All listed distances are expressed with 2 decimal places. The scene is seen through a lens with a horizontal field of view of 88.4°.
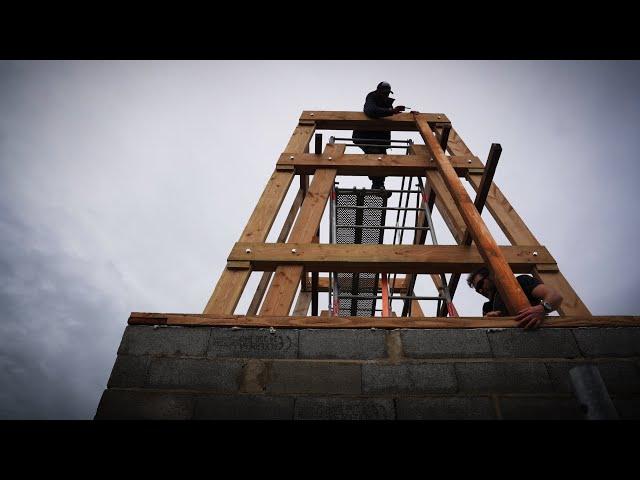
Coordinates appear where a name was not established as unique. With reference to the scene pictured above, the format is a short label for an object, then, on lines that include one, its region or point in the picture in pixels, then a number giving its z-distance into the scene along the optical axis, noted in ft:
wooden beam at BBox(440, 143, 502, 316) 10.35
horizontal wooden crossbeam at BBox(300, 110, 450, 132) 17.56
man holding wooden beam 7.38
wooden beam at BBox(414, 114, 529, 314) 7.93
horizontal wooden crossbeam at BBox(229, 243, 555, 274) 10.21
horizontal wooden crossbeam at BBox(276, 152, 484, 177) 14.38
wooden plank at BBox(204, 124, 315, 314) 8.89
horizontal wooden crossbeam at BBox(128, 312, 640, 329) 7.43
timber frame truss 7.59
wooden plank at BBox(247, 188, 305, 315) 11.91
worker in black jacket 17.62
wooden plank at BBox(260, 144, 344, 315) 9.16
